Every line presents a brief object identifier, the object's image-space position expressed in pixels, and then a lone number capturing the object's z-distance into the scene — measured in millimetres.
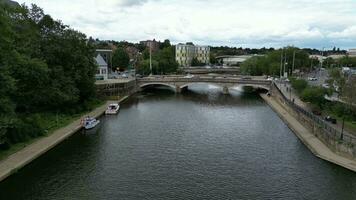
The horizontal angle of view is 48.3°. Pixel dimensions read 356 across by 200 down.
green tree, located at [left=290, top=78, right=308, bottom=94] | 69000
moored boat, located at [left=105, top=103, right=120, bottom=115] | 63219
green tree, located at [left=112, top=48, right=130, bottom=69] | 134875
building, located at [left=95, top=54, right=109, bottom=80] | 100512
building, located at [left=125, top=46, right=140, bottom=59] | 178125
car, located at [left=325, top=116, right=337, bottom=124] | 46188
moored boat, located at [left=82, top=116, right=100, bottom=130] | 50688
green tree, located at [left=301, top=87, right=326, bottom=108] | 55438
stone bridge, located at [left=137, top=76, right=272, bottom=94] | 93938
